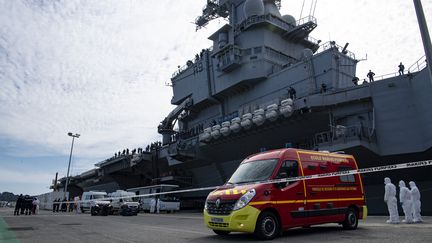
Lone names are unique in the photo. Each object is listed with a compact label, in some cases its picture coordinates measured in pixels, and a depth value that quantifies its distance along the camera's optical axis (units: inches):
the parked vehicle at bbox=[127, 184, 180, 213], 1253.0
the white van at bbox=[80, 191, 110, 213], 1365.7
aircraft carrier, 814.5
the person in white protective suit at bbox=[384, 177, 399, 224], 555.5
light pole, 2145.5
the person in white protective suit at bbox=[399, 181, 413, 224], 555.3
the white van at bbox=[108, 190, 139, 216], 1041.5
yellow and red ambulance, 340.8
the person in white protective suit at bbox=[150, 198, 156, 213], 1291.7
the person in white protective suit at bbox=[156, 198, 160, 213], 1245.1
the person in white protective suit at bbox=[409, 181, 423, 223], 547.7
